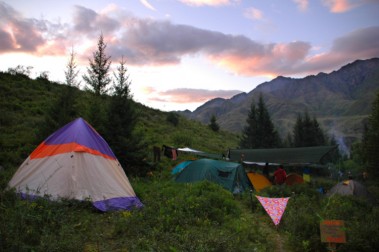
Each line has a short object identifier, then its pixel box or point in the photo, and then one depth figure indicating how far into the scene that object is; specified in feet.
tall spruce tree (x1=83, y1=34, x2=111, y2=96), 82.33
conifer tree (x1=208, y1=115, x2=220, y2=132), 151.57
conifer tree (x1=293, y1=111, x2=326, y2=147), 132.77
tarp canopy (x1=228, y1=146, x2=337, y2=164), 55.21
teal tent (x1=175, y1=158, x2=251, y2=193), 46.80
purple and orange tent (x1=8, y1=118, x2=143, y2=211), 28.02
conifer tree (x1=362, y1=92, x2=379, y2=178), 73.56
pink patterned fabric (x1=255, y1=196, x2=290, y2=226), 28.63
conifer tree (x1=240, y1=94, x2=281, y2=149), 120.57
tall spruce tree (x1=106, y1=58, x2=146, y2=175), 49.11
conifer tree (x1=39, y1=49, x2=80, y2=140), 46.92
